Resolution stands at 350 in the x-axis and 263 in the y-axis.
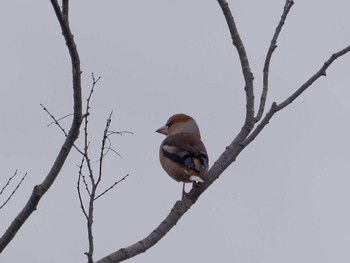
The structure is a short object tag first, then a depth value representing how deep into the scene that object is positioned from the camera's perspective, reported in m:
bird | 15.92
